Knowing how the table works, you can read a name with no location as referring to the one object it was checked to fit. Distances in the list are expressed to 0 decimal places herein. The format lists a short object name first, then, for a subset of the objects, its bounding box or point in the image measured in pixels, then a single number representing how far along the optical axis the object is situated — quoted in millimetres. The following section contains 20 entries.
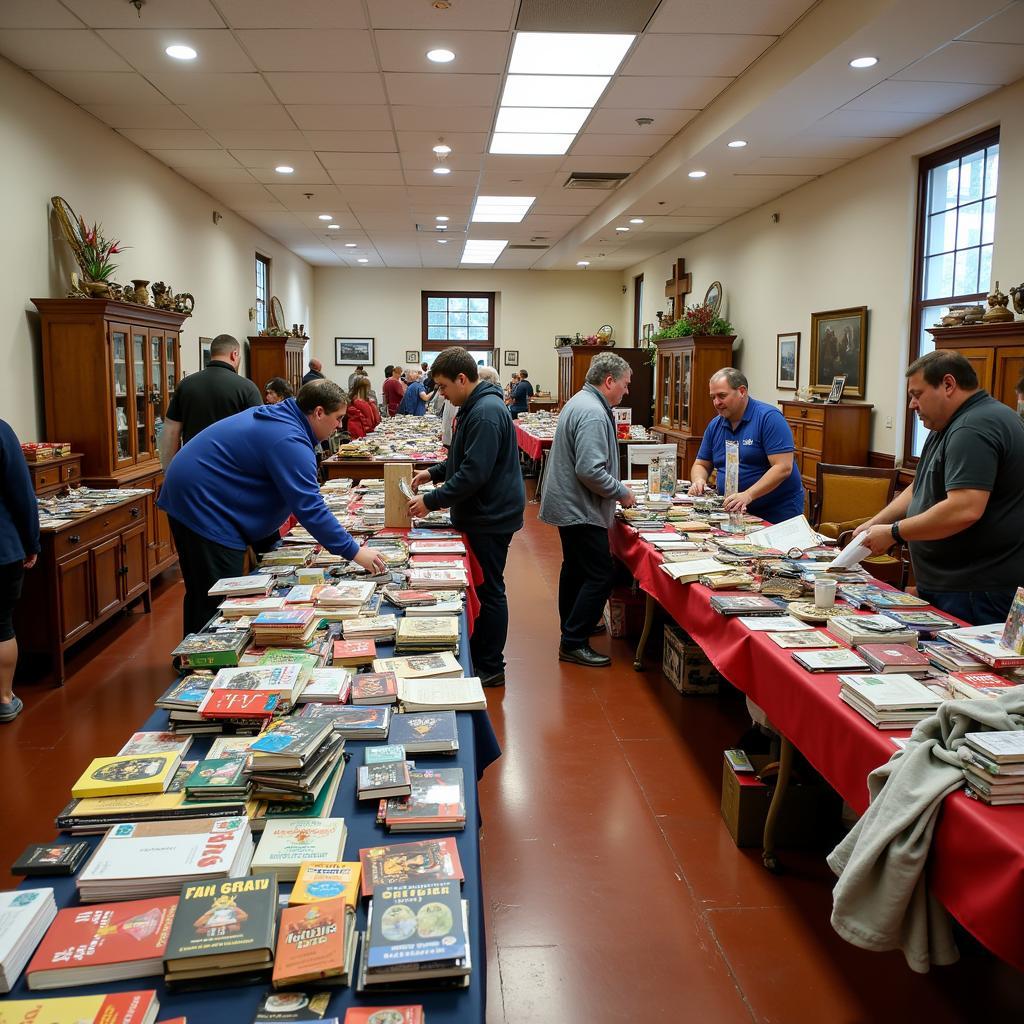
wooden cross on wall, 13844
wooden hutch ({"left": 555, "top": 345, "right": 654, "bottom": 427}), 15148
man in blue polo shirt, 4965
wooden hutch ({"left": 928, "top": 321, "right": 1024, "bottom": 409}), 5348
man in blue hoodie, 3459
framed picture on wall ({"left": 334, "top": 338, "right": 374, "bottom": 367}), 19531
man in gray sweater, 4816
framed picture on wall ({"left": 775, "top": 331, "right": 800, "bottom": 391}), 9773
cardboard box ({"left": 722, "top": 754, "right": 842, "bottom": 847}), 3123
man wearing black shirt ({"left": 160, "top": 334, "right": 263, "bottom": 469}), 5957
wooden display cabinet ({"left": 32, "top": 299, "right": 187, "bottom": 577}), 6172
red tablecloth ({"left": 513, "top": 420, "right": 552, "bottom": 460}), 11339
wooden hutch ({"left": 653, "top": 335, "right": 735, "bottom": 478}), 11438
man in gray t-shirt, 3039
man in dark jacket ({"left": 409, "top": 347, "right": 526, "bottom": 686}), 4336
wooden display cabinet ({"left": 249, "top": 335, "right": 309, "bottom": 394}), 12625
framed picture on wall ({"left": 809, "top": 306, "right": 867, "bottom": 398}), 8219
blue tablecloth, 1269
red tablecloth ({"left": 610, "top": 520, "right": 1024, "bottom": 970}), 1664
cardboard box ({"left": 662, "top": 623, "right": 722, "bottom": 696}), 4625
